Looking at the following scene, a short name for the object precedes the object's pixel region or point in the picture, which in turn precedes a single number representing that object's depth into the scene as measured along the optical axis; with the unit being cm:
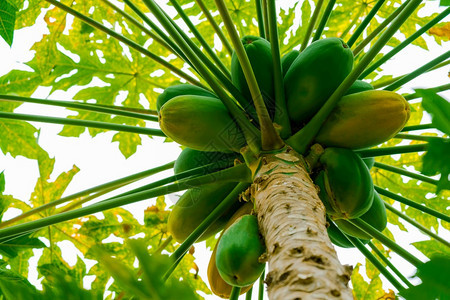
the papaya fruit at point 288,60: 244
